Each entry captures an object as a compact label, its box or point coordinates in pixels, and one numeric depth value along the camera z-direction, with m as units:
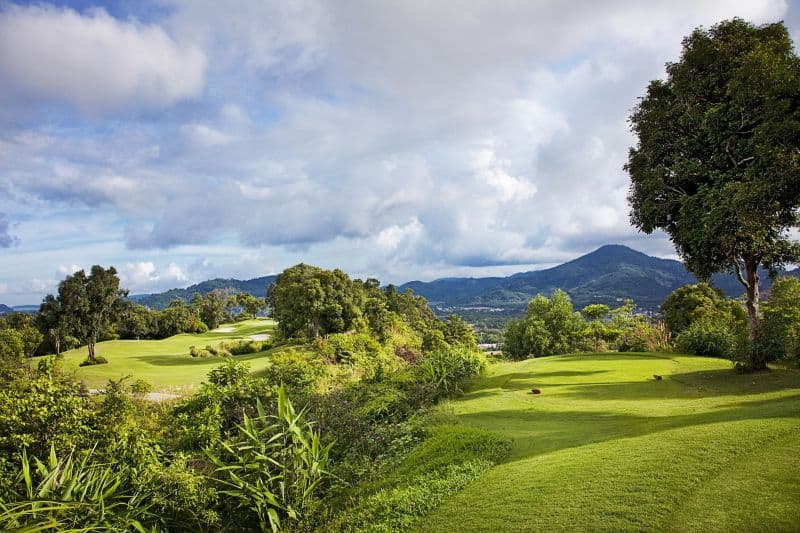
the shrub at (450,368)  12.63
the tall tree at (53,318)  32.75
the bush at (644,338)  21.28
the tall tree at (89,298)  32.72
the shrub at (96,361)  30.64
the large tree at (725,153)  10.12
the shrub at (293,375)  11.56
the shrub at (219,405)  8.03
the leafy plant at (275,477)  5.77
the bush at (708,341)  16.33
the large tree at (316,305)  36.59
